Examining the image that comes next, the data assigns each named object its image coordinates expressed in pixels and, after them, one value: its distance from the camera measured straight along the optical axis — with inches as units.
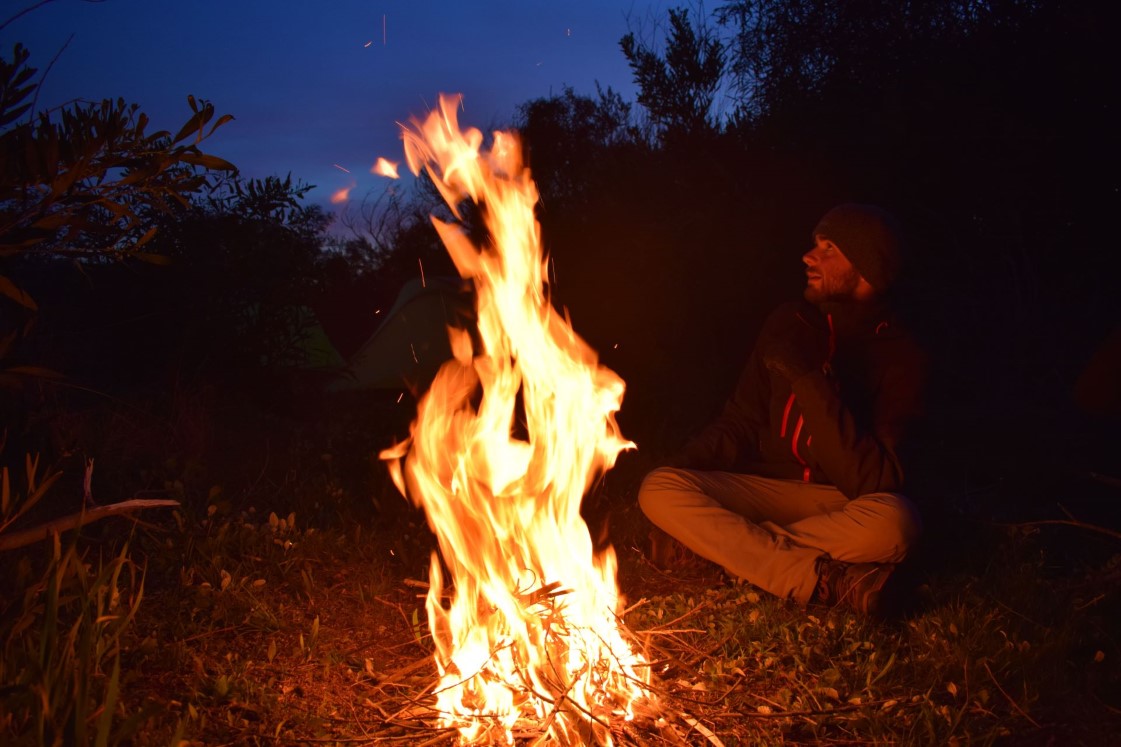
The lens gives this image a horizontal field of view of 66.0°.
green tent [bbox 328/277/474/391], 403.2
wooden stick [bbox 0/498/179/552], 112.3
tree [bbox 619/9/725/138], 335.3
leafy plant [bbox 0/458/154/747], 86.4
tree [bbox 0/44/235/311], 103.1
